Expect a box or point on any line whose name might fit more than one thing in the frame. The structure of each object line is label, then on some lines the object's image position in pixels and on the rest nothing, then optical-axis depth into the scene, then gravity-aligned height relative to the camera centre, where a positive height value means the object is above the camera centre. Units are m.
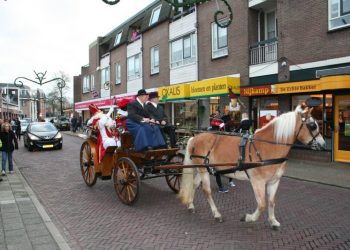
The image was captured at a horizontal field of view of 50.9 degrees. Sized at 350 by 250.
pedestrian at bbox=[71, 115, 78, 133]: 36.09 -0.22
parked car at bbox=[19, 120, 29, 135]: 34.56 -0.26
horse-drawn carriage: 7.06 -0.93
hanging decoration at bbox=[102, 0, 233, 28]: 7.47 +2.42
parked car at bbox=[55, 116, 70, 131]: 42.44 -0.47
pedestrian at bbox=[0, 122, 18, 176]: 11.18 -0.67
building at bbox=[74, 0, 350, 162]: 12.43 +2.61
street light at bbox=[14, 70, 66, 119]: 22.66 +2.67
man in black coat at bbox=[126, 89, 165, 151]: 6.96 -0.18
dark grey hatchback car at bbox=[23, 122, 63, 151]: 18.72 -0.82
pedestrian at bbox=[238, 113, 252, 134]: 9.82 -0.17
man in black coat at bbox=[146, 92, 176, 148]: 7.54 +0.12
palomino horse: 5.34 -0.45
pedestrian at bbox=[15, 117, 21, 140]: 25.39 -0.45
